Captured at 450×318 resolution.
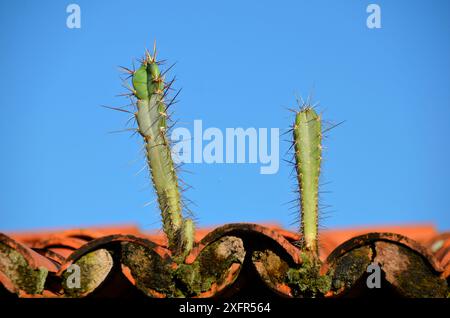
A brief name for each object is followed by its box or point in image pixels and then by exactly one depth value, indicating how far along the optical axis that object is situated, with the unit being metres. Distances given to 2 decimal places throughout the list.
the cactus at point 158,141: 3.54
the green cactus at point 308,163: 3.61
